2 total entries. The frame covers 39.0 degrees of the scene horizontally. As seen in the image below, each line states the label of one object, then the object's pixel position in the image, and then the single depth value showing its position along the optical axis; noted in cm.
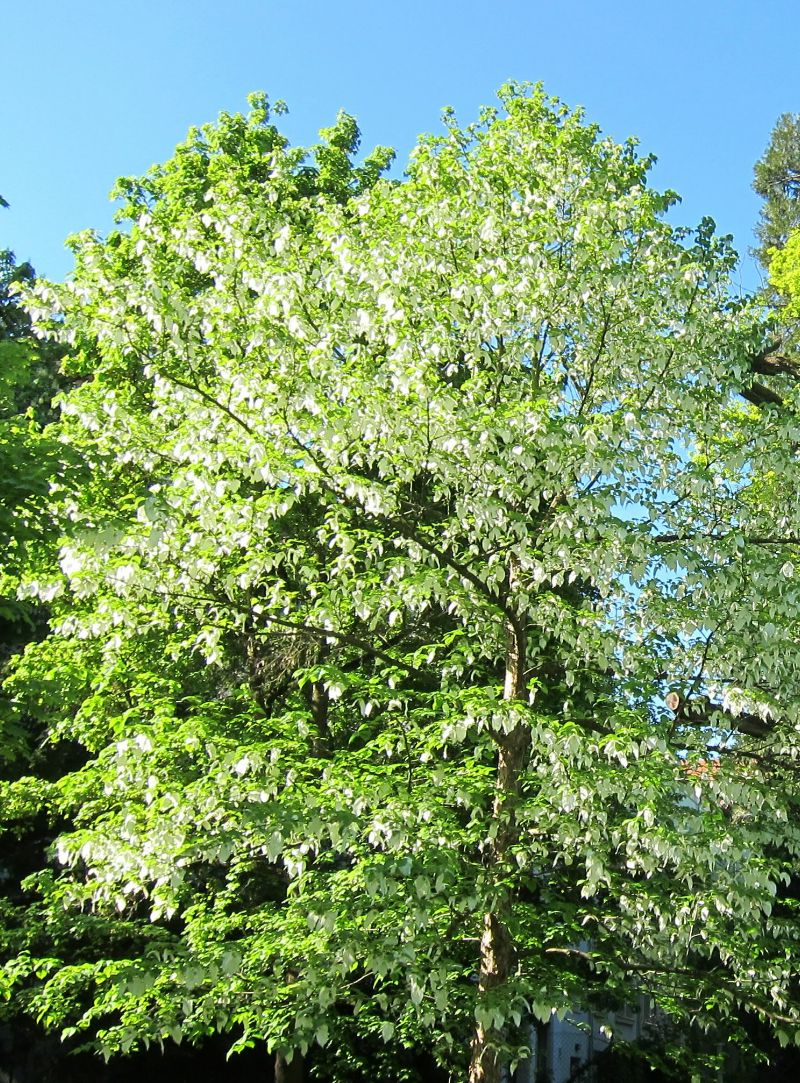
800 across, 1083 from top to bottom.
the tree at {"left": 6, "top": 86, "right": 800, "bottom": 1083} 973
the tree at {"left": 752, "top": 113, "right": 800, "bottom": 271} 4781
